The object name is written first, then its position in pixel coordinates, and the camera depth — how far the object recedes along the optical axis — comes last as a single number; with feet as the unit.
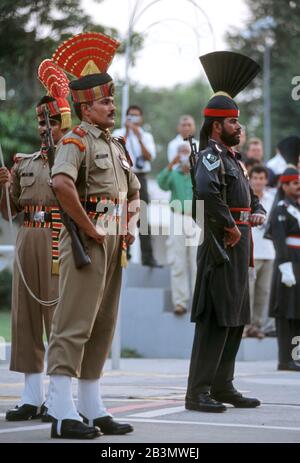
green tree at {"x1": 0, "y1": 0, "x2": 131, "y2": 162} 62.95
